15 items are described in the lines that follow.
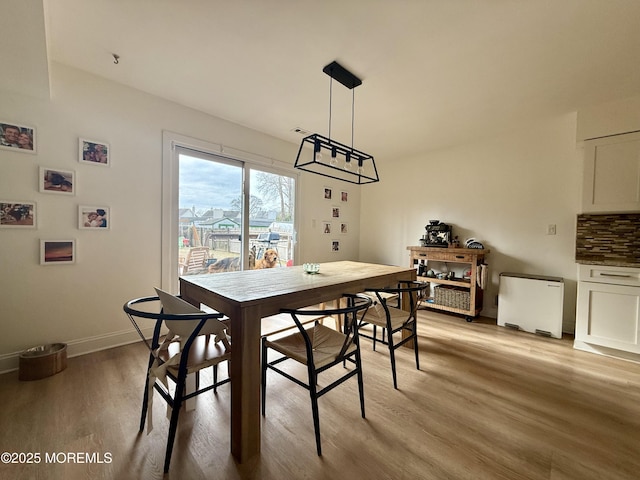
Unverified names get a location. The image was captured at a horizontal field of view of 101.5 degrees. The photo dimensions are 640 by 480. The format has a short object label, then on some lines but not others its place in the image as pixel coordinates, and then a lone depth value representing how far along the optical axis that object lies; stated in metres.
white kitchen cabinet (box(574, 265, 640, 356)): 2.33
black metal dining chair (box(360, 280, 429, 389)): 1.85
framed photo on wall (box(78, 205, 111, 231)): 2.27
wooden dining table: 1.27
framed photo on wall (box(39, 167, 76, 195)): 2.11
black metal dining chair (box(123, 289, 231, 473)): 1.22
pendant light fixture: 1.99
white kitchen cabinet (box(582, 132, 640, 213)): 2.45
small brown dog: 3.62
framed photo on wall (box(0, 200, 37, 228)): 1.97
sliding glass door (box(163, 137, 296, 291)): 2.83
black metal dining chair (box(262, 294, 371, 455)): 1.33
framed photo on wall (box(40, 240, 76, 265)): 2.13
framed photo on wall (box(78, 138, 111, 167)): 2.26
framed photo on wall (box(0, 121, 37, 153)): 1.96
